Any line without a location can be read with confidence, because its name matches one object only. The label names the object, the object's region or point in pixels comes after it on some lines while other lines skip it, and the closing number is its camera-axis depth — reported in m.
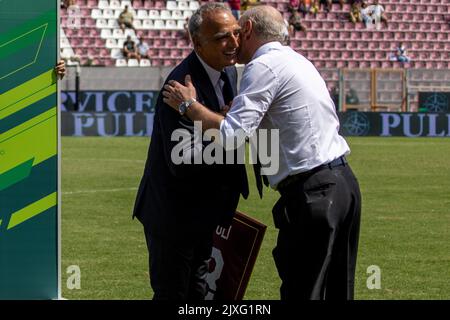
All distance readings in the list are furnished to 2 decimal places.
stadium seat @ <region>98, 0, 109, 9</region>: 40.81
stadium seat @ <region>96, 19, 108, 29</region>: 40.24
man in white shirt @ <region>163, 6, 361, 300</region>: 5.57
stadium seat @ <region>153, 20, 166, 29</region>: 40.82
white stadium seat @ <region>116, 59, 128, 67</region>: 37.96
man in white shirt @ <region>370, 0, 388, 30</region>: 41.97
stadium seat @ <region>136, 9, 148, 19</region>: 41.00
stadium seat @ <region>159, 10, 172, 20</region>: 41.12
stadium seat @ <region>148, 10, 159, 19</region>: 41.00
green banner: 7.32
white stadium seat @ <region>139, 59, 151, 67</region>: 38.26
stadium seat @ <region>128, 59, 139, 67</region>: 37.94
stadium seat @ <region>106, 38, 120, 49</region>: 39.62
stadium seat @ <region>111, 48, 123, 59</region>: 38.88
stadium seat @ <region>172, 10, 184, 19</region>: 41.19
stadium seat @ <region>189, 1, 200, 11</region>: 41.09
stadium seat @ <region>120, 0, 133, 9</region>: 41.26
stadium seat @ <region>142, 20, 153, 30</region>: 40.80
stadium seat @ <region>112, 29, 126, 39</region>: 39.97
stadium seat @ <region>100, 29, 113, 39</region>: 39.94
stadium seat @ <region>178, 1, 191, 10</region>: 41.22
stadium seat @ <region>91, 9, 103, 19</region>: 40.53
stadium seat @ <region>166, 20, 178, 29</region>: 40.88
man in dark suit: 5.84
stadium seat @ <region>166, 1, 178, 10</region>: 41.31
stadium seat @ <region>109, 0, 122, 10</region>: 41.03
